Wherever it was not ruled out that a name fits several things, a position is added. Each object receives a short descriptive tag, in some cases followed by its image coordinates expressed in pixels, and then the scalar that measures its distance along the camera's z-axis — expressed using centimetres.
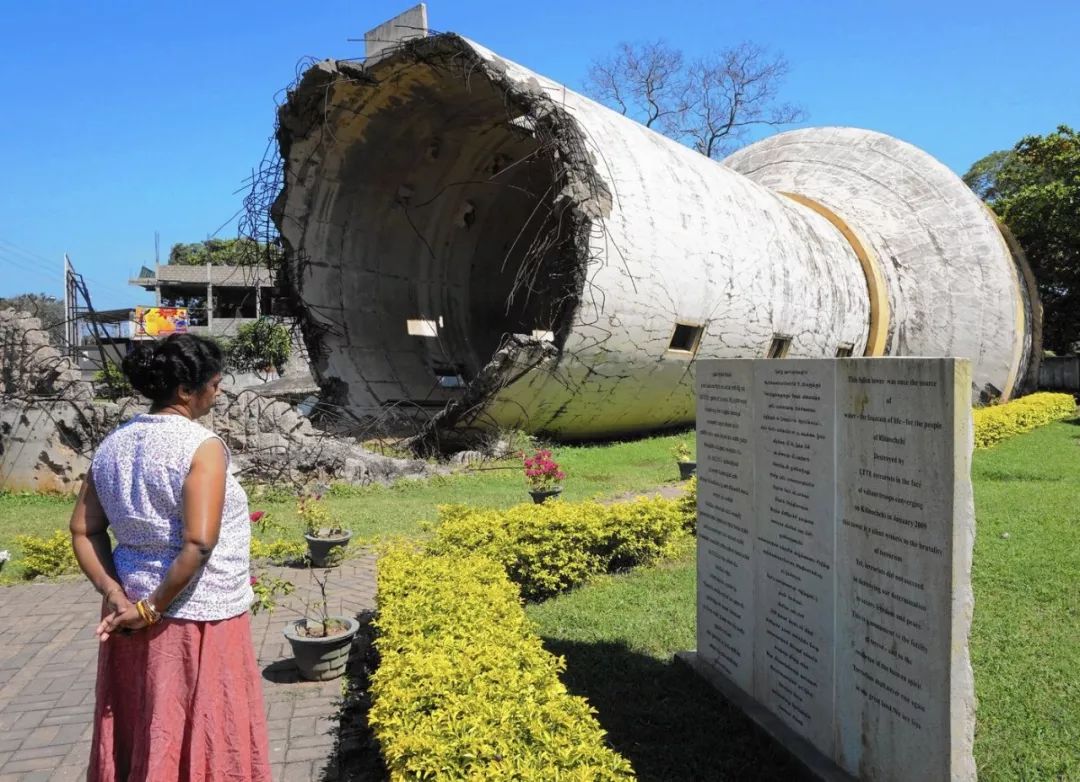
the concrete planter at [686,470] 1039
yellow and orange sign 3108
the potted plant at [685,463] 1039
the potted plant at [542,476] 869
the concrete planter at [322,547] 687
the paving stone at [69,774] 364
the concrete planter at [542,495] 866
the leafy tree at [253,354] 2595
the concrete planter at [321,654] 457
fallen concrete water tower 1011
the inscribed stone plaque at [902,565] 268
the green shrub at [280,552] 721
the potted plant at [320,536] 689
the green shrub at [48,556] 683
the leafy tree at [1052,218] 2064
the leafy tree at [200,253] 4819
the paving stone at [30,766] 371
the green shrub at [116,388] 1195
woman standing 268
